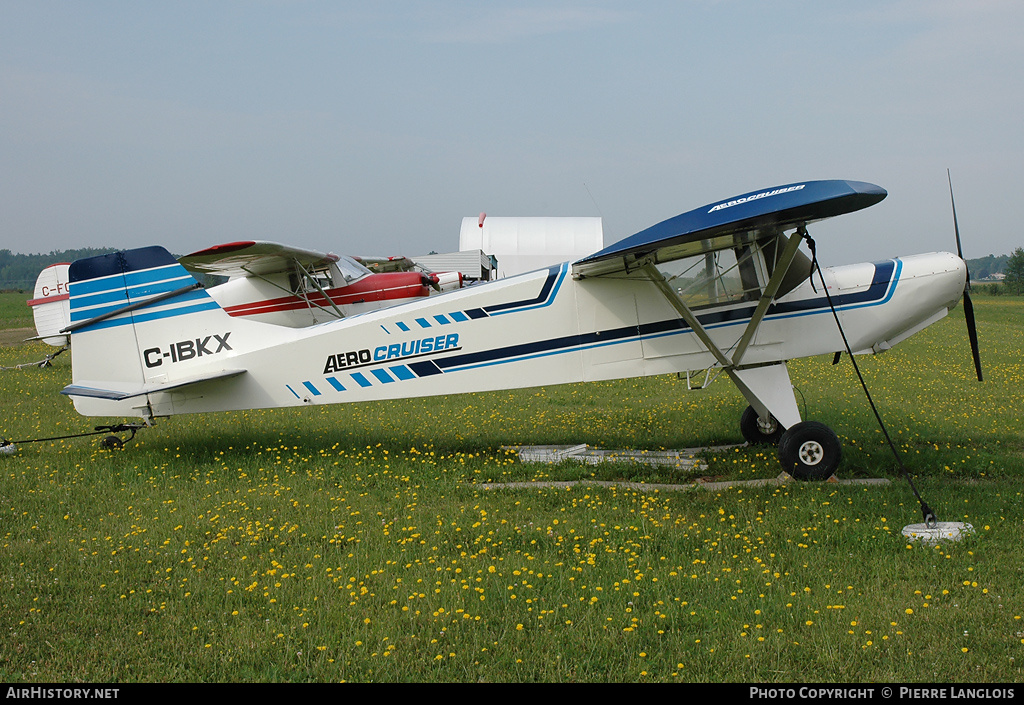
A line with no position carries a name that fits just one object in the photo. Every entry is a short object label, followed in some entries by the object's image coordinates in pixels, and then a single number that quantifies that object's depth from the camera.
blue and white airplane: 7.49
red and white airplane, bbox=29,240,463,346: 14.16
